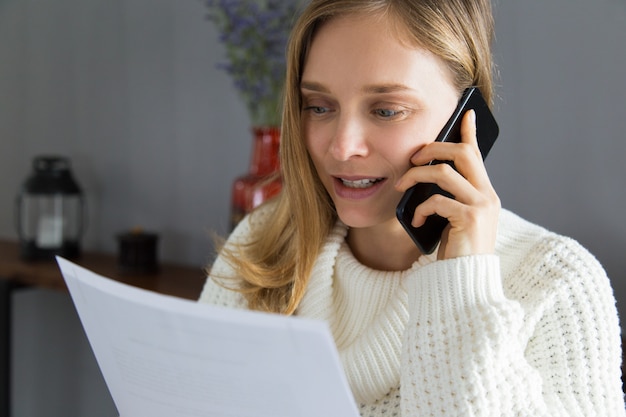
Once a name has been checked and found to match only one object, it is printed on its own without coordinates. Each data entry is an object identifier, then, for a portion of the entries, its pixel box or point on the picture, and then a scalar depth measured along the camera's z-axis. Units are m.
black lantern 2.21
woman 0.86
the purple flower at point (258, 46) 1.75
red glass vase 1.72
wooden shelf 1.84
